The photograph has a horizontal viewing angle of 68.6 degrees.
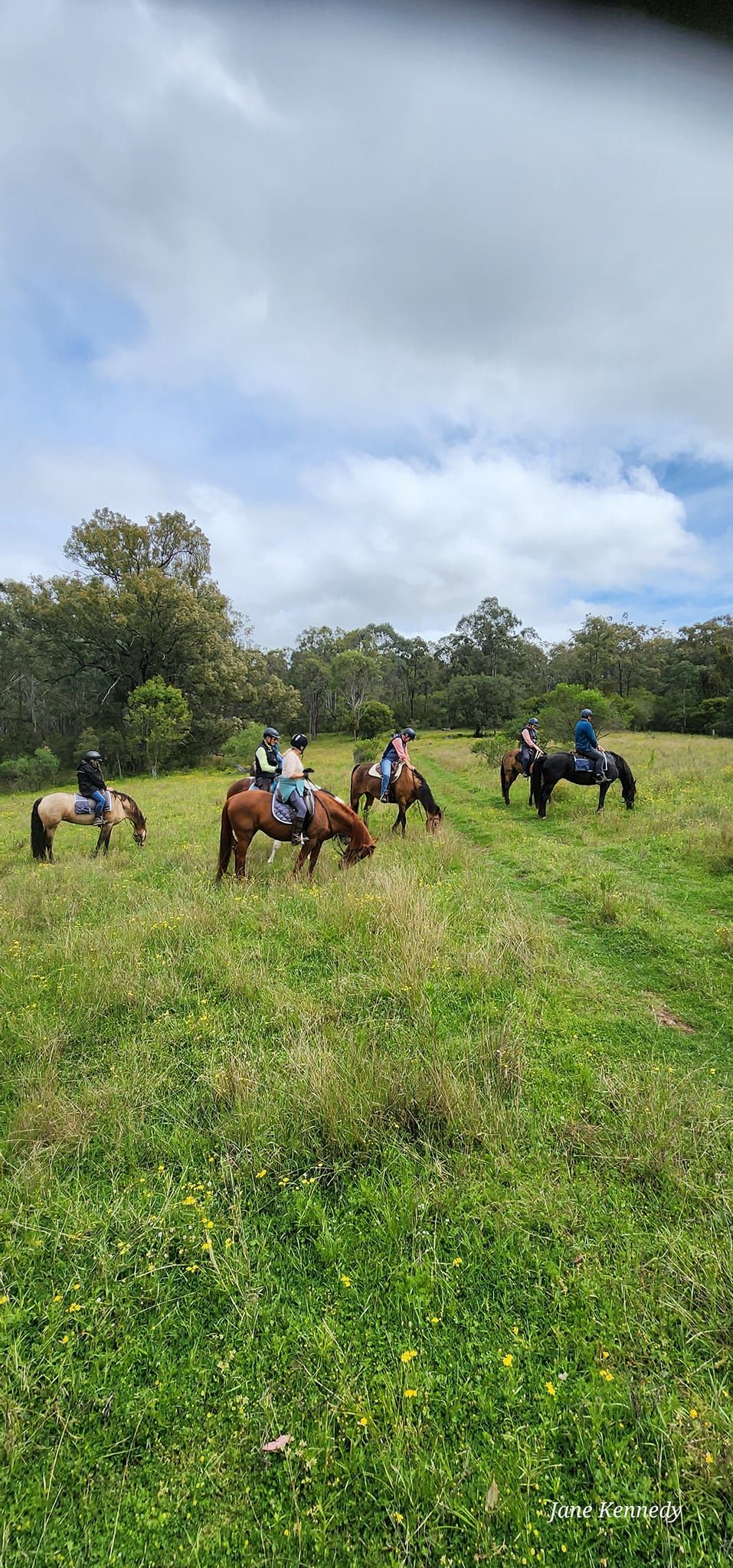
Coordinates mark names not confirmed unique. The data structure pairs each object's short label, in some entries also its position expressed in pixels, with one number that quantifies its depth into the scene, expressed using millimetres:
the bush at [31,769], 34094
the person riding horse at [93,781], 11000
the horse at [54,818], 10609
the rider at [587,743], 12297
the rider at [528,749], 13914
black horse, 12508
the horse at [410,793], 11359
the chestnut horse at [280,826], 7797
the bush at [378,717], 50969
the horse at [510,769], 14570
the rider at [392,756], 11094
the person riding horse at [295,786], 7758
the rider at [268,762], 10095
